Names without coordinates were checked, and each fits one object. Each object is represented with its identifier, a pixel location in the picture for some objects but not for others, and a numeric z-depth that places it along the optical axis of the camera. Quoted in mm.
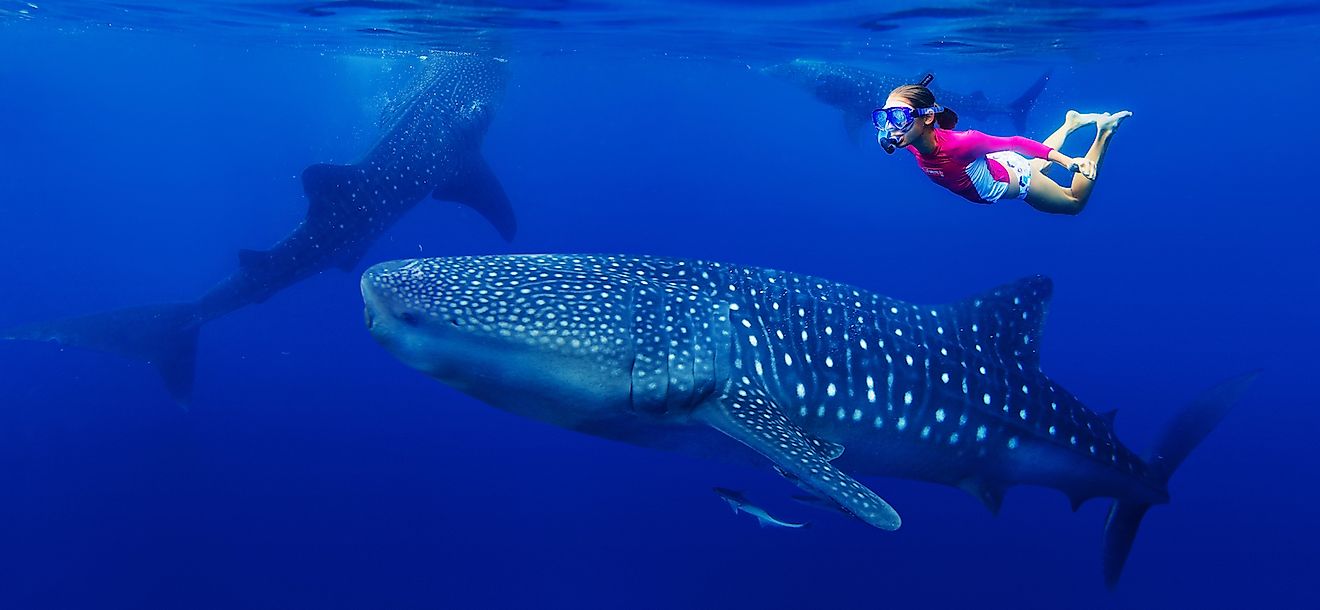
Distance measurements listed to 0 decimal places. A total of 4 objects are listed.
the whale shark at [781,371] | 3734
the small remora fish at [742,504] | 5422
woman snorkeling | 4238
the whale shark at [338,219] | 8961
